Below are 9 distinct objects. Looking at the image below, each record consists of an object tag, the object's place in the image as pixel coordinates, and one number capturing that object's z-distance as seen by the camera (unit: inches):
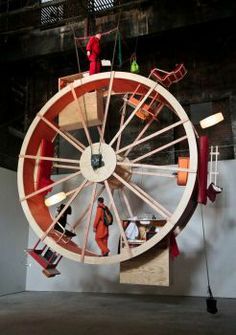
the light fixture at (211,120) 219.6
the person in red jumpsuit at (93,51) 244.4
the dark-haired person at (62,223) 245.9
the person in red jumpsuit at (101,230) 233.2
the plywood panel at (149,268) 211.9
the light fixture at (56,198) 236.7
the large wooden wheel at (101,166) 211.6
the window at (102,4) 331.3
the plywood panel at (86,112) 237.3
